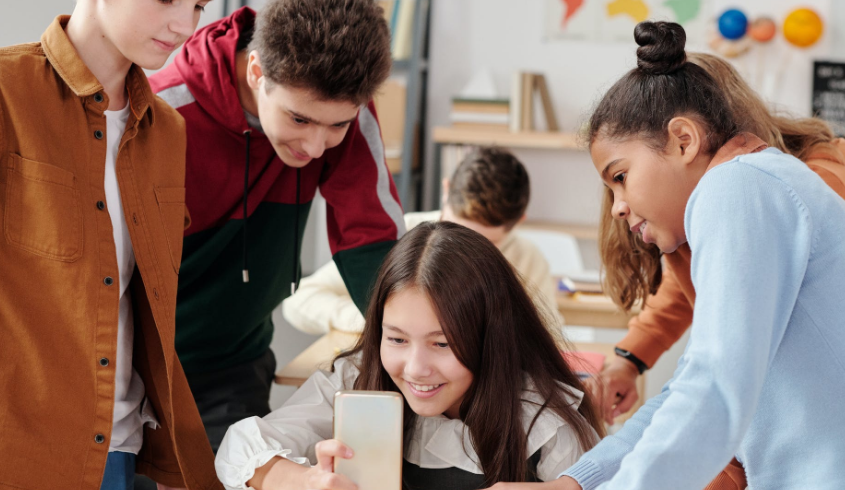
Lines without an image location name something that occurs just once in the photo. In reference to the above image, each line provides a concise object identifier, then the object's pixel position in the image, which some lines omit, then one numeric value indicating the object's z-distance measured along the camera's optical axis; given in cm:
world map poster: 412
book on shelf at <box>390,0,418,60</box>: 405
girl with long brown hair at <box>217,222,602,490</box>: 128
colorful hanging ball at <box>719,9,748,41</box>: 399
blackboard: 409
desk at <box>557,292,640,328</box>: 270
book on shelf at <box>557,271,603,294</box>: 290
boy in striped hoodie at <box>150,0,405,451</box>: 141
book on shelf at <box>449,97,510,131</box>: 415
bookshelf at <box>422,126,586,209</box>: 405
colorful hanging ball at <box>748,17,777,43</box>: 403
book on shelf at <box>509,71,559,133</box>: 415
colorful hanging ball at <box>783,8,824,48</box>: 398
